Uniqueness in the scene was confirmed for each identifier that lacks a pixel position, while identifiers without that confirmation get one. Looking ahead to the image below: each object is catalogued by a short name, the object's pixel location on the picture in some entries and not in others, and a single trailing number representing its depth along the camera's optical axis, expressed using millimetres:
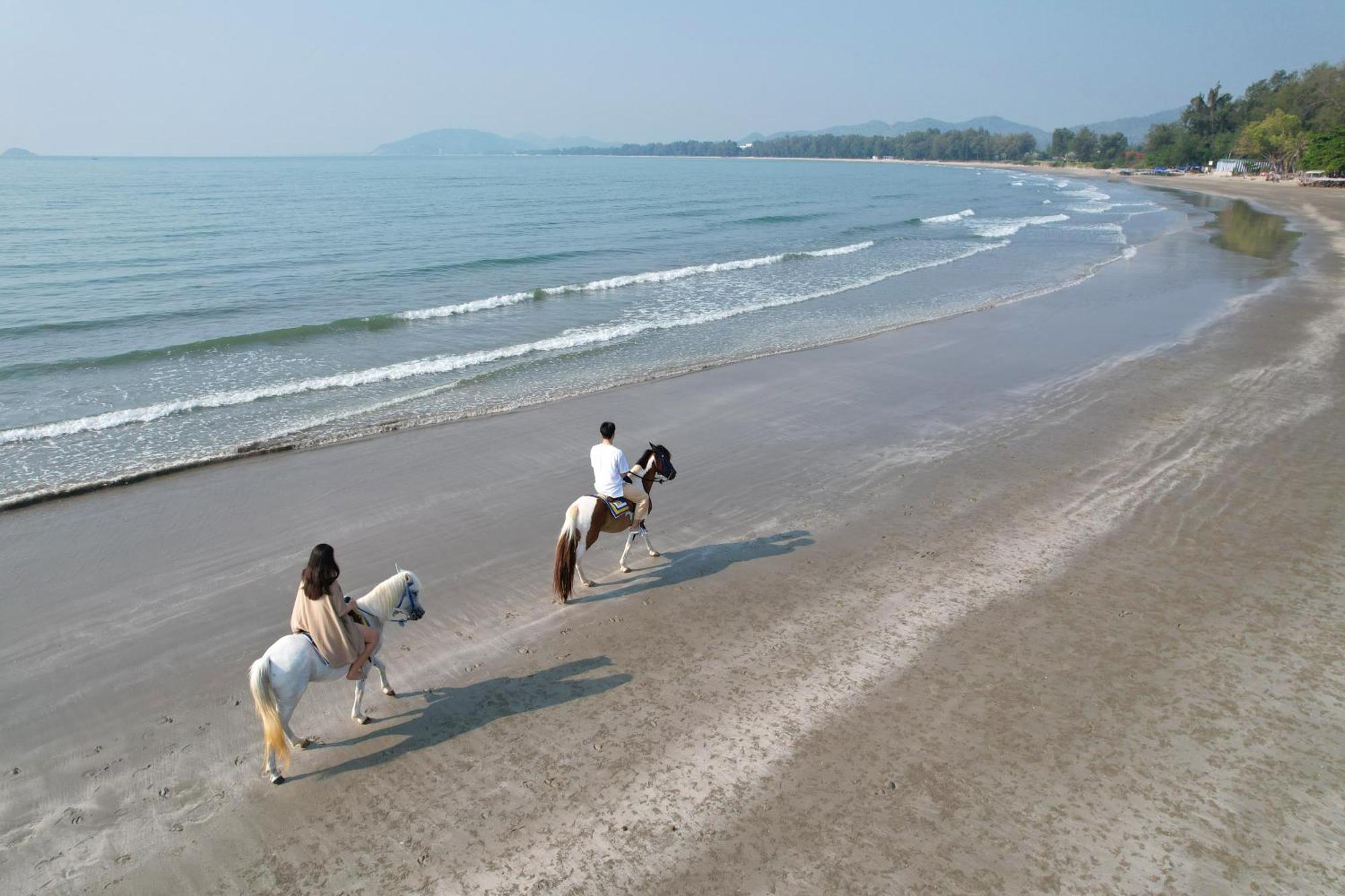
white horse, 5730
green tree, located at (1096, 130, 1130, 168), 163500
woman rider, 5992
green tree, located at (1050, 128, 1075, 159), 198500
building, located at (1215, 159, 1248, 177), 104812
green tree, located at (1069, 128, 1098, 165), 183750
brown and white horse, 8211
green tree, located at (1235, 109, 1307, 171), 87250
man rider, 8500
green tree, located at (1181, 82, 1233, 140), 128500
